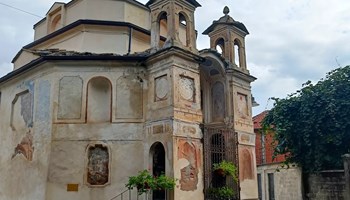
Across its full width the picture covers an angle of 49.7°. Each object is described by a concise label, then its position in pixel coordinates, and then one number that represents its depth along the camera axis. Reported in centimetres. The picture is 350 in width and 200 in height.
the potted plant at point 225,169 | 1295
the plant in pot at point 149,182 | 1096
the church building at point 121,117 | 1214
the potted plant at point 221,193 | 1266
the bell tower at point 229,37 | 1527
